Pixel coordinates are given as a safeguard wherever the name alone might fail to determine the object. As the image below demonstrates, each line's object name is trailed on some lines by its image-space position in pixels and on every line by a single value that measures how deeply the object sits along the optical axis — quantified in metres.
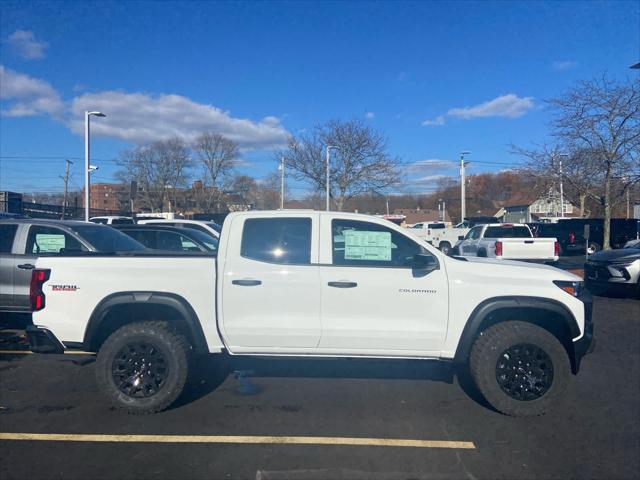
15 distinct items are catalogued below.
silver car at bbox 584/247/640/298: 11.10
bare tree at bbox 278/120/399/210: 26.84
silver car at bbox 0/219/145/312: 7.70
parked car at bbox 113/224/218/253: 11.17
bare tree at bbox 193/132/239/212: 51.25
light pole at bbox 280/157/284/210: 28.50
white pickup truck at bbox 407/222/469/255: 29.61
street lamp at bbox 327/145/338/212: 26.36
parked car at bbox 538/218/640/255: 25.95
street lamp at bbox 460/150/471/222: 39.09
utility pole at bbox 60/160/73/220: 55.59
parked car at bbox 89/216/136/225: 20.93
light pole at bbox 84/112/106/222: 21.80
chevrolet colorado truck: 4.79
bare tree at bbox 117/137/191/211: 49.72
